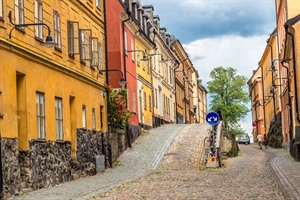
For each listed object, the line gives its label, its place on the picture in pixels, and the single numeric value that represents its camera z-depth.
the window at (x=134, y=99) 38.47
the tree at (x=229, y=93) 88.75
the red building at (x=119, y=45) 35.19
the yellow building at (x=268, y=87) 55.66
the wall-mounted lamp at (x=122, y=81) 28.20
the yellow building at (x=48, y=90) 16.30
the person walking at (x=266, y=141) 53.38
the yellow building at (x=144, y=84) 41.31
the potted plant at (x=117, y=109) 29.48
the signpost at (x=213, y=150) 27.28
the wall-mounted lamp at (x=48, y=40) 16.40
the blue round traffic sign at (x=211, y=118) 27.25
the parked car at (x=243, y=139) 73.44
